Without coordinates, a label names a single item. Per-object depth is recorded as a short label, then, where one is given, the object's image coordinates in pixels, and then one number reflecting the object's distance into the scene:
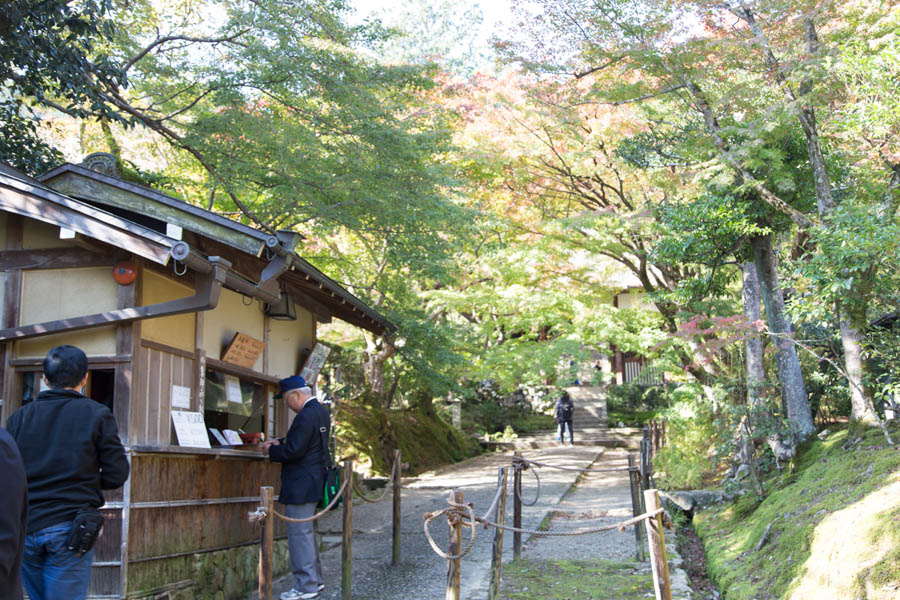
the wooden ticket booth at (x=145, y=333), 5.67
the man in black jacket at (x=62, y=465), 4.03
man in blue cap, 6.72
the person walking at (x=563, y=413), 21.11
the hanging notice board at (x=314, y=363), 9.76
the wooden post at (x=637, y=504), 8.30
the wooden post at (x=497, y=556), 5.92
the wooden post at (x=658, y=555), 4.70
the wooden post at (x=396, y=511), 7.91
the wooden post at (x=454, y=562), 5.09
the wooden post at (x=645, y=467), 9.58
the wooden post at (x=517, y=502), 8.18
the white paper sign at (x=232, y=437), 7.43
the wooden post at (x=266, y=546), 5.54
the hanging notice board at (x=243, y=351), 7.69
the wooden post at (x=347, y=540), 6.59
